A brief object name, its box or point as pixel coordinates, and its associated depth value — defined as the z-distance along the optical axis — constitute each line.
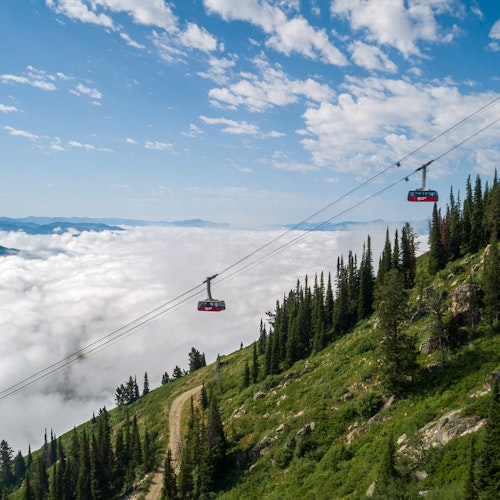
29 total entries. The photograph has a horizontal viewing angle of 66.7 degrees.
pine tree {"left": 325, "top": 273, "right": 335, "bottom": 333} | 127.25
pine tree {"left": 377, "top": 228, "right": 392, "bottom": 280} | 115.97
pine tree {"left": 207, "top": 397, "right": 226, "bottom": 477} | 72.81
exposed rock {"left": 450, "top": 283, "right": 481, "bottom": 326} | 60.10
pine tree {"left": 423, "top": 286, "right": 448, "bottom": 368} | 55.36
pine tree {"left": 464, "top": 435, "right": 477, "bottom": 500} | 27.94
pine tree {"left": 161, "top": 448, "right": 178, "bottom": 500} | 74.81
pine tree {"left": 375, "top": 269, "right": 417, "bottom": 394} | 54.22
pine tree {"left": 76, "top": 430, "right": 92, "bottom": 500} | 107.19
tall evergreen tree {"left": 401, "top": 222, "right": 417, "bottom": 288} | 110.88
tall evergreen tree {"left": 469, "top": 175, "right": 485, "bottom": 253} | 100.19
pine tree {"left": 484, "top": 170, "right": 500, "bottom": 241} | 85.69
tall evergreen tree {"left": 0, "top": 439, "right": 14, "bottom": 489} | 178.01
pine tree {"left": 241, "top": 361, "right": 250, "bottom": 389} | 123.25
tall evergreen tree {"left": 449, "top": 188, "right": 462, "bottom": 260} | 106.44
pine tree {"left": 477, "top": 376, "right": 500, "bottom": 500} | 27.08
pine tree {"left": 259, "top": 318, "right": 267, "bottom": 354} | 155.38
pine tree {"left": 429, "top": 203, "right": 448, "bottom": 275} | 104.62
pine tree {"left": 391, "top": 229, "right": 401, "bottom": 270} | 115.74
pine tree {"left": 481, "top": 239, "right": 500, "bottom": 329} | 57.94
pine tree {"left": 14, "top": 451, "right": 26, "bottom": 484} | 181.38
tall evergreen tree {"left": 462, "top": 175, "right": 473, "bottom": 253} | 106.55
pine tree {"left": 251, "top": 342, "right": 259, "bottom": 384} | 121.26
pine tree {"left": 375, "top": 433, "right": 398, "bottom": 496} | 34.34
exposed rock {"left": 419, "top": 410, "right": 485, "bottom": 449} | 37.88
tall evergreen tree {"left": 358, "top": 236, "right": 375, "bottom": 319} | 116.56
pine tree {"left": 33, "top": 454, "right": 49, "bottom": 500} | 123.00
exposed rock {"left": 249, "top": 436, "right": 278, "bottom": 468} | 68.25
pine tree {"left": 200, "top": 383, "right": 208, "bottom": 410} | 125.59
